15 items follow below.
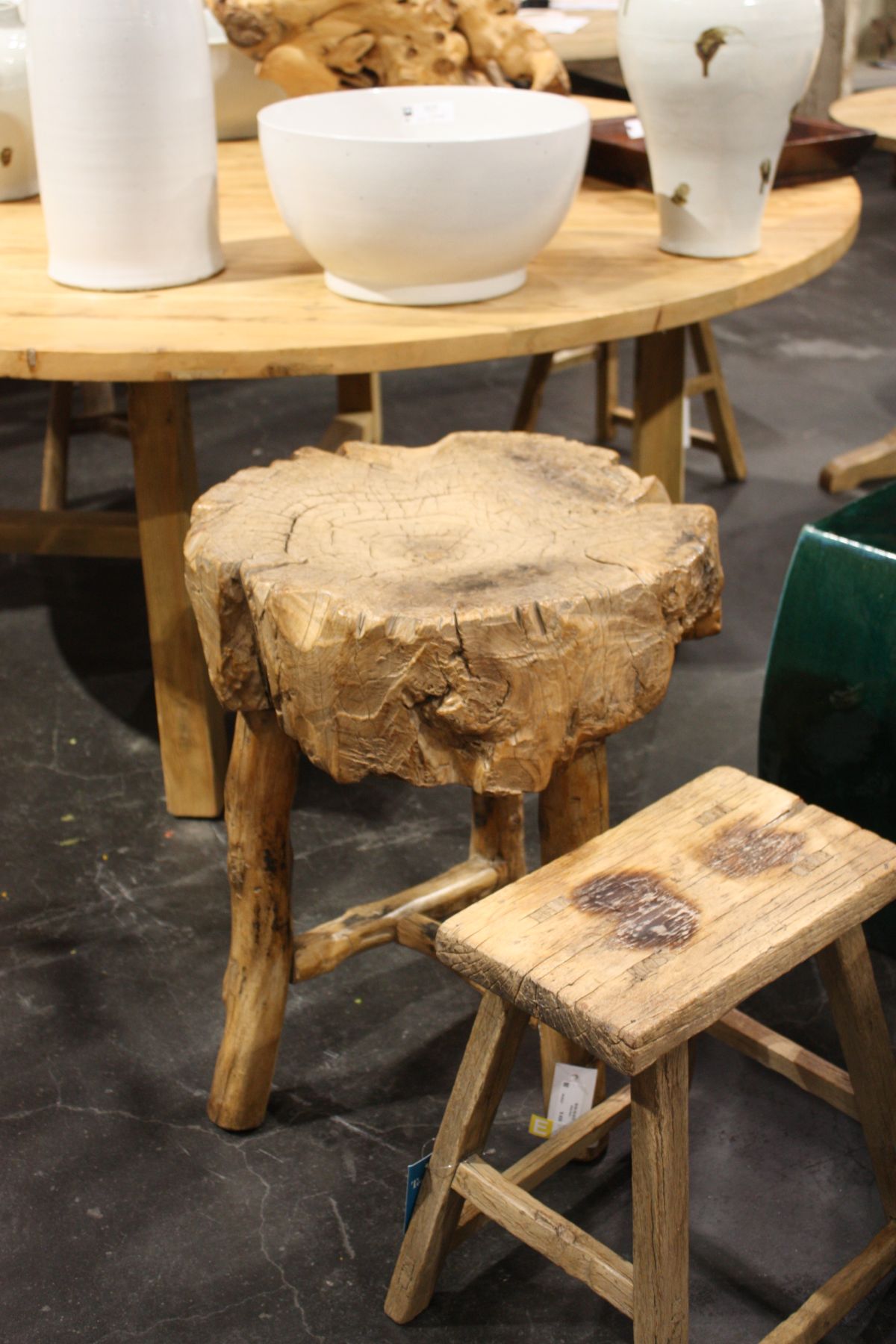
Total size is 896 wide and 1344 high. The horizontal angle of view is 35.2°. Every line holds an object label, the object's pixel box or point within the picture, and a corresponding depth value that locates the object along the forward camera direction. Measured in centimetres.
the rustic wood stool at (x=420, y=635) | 112
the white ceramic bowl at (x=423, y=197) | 145
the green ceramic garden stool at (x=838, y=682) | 156
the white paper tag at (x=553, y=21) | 325
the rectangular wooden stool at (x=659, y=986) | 102
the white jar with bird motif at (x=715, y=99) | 161
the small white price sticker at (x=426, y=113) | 177
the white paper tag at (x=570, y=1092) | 135
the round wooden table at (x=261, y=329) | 147
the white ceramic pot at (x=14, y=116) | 183
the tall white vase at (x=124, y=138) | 149
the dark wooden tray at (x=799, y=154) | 206
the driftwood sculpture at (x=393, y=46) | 195
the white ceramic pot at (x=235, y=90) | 213
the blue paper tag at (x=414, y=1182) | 123
